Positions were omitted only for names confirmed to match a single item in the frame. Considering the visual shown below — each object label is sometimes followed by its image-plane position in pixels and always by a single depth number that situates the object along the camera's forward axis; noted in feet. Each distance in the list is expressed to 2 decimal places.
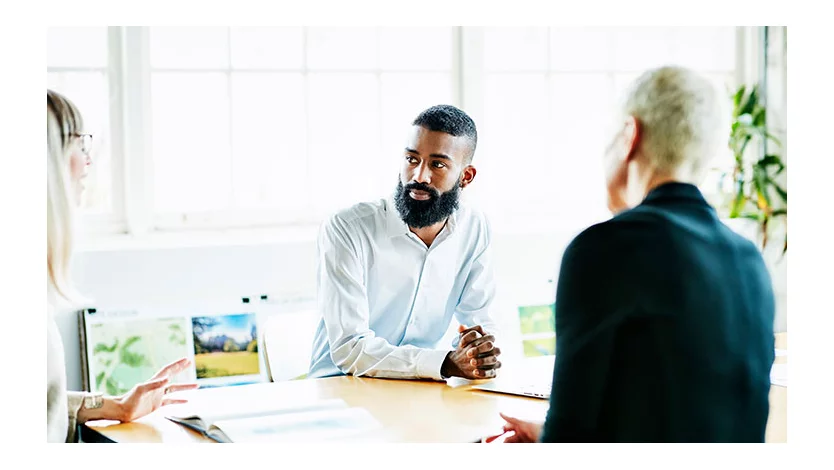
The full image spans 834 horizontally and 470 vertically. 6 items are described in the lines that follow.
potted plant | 14.47
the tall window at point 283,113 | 12.77
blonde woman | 7.07
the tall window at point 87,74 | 12.09
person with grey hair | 5.73
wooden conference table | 6.89
